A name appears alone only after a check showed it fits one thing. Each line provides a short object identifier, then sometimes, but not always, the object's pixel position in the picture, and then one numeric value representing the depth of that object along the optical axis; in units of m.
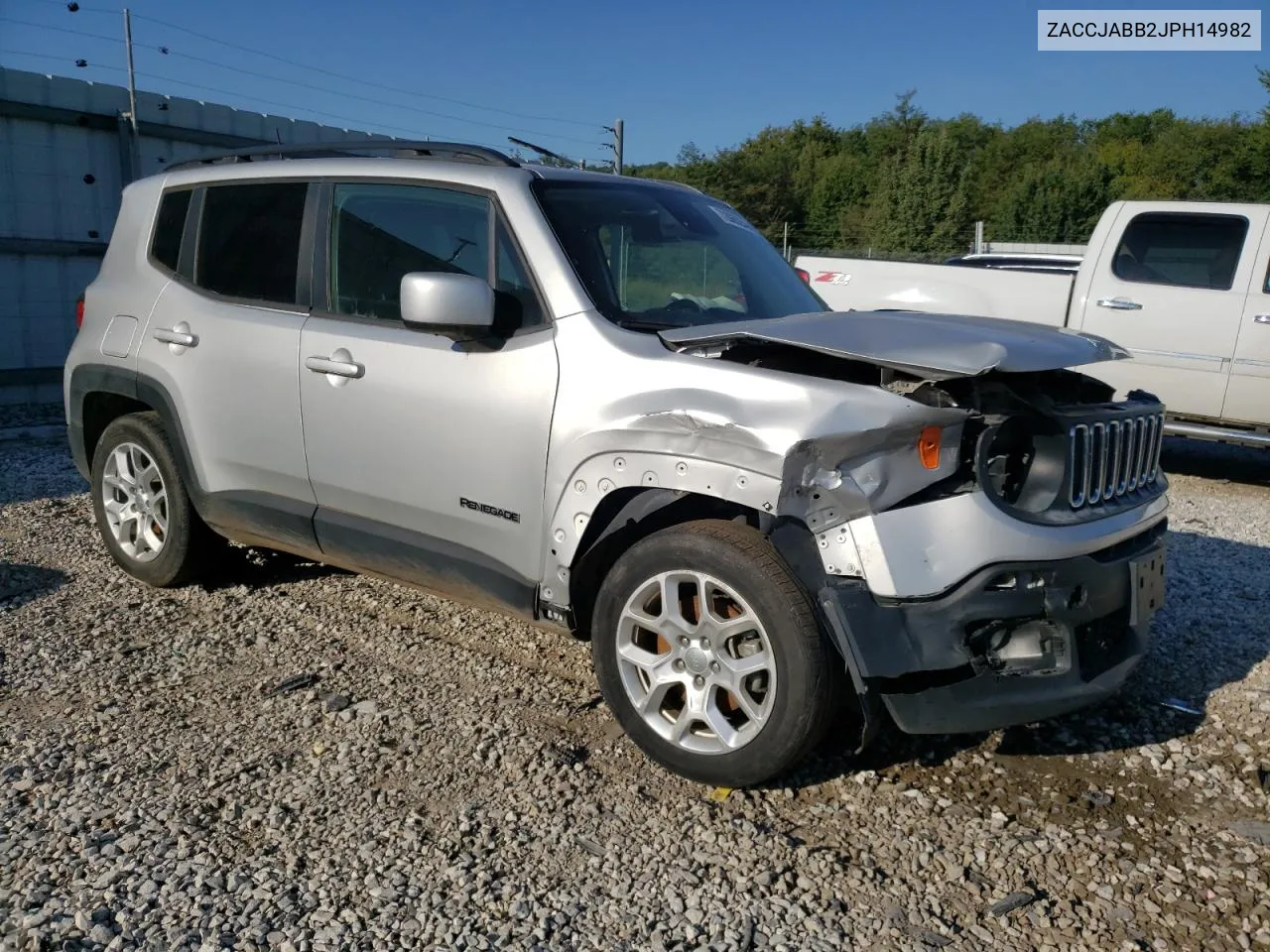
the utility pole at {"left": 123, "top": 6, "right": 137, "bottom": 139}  10.48
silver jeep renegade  2.94
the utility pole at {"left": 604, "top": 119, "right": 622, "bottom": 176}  13.56
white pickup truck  8.30
